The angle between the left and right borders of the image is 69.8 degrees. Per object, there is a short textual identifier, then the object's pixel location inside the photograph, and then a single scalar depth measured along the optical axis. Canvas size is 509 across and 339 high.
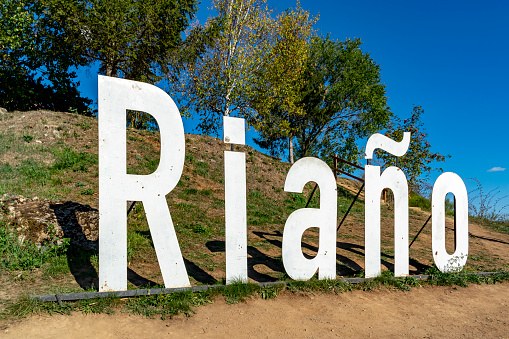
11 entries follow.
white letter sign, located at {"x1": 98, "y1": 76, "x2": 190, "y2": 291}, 4.56
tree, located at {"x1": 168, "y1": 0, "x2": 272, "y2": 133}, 18.27
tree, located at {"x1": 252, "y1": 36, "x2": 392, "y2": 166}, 24.09
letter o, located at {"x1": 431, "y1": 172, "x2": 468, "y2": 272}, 6.95
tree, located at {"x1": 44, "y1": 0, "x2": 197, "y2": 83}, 16.20
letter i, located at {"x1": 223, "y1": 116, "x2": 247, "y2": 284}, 5.21
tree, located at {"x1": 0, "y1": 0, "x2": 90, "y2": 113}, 16.03
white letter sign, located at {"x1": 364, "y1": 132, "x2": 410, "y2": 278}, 6.27
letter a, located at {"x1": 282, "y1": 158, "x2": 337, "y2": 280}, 5.57
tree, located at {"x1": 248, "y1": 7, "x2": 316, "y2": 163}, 19.09
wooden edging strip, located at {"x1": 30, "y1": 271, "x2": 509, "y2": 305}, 4.27
